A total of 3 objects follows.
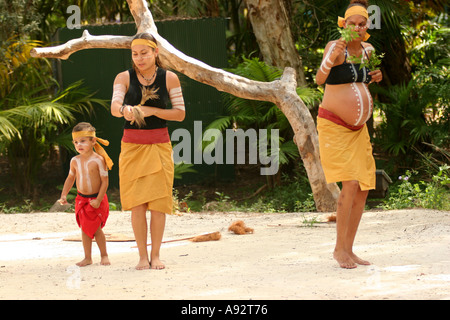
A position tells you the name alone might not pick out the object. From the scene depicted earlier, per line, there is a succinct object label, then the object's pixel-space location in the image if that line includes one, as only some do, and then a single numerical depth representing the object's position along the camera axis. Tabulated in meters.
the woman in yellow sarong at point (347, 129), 9.09
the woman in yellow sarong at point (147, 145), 9.33
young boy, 9.98
